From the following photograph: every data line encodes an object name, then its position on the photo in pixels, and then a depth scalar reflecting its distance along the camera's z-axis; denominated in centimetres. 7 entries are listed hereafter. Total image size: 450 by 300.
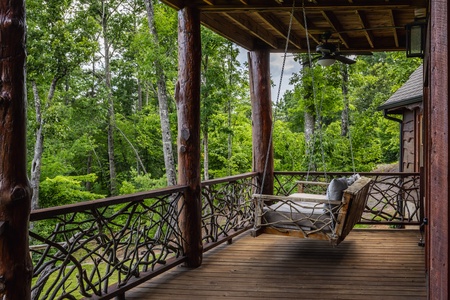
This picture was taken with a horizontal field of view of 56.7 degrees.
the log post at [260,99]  671
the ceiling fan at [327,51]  582
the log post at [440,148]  146
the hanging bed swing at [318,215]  455
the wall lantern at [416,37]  423
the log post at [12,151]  224
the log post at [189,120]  466
